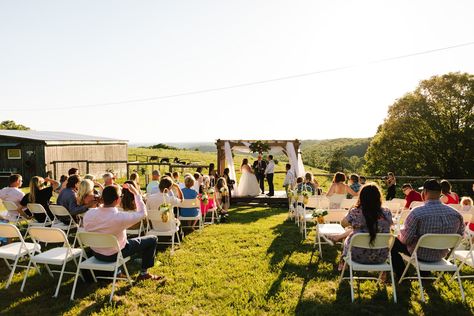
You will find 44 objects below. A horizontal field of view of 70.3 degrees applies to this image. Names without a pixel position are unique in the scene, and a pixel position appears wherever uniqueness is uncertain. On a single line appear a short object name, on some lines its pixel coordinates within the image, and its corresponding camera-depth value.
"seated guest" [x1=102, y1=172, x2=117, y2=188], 7.66
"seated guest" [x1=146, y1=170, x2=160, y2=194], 9.24
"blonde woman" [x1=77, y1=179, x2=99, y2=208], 6.71
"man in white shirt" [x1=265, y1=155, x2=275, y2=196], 14.85
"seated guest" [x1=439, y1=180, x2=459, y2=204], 7.24
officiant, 15.88
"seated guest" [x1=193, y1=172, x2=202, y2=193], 9.77
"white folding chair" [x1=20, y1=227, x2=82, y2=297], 4.78
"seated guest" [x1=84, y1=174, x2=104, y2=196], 8.13
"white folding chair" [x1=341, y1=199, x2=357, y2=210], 7.57
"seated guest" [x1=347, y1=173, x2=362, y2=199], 9.40
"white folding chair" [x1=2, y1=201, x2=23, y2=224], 7.59
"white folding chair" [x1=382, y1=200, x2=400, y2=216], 7.65
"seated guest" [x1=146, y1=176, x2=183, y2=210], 6.96
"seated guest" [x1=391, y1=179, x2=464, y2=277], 4.58
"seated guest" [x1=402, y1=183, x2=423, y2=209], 8.09
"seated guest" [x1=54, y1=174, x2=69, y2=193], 8.45
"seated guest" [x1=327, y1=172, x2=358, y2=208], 8.43
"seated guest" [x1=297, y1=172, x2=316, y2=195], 9.60
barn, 20.00
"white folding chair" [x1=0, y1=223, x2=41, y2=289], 5.09
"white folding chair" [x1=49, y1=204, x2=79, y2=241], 6.91
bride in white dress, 14.87
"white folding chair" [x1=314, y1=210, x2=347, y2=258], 6.16
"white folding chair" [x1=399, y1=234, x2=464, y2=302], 4.28
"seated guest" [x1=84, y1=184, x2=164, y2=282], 4.74
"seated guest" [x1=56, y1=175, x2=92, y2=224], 6.85
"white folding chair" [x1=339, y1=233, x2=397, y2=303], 4.40
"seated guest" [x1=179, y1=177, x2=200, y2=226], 8.22
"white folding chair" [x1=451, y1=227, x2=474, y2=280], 4.83
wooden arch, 15.05
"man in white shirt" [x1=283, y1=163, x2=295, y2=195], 13.79
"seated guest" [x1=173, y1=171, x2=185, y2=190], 10.31
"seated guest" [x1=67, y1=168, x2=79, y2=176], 8.92
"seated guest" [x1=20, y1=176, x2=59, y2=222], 7.47
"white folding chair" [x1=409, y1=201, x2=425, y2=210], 7.38
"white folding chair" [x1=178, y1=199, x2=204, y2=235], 8.03
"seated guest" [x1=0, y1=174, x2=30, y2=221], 7.59
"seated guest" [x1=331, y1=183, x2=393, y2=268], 4.56
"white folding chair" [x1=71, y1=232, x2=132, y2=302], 4.50
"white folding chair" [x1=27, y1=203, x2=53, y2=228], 7.20
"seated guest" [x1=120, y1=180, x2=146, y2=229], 5.64
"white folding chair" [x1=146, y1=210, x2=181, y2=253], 6.55
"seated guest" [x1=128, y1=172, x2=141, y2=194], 8.97
